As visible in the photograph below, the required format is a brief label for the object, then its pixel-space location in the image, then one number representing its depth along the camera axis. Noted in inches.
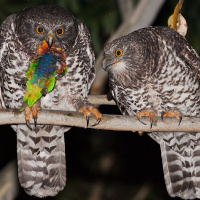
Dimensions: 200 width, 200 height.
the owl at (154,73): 449.4
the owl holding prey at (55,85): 439.8
